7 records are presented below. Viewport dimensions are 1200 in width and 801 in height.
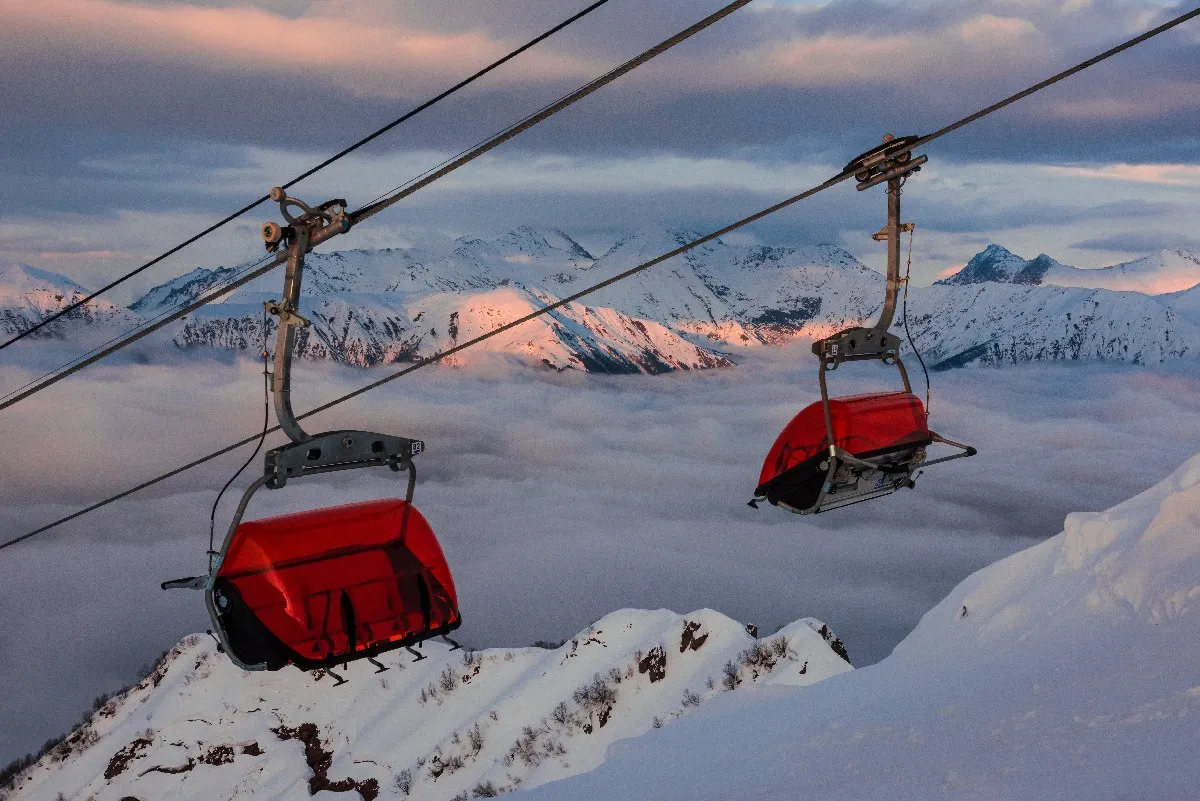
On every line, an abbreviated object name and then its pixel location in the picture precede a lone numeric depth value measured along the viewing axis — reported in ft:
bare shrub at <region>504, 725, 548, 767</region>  257.55
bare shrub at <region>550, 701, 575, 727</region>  262.26
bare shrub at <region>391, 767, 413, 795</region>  287.48
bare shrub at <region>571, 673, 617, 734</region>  254.68
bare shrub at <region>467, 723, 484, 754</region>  280.92
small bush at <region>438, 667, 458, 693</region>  329.31
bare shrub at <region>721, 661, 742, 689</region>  227.96
